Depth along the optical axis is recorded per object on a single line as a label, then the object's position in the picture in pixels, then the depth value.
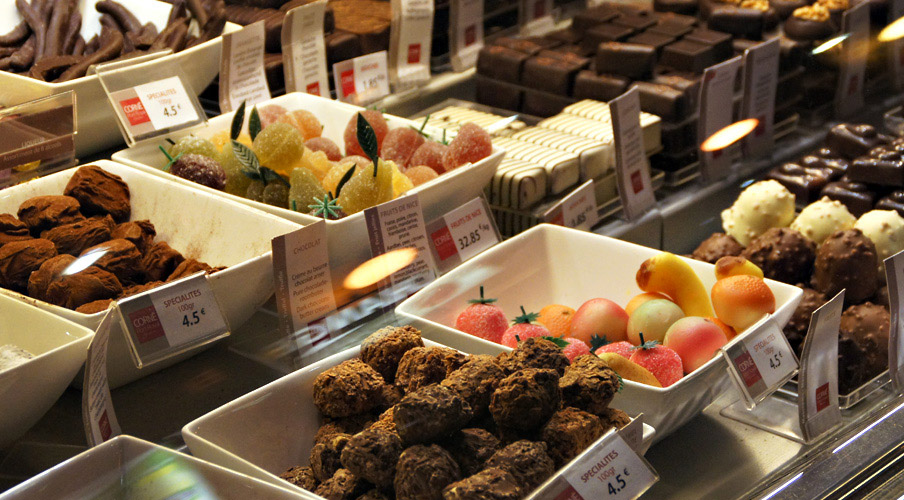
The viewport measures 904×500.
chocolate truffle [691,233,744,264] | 1.19
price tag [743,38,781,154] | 1.38
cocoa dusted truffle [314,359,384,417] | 0.91
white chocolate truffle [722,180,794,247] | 1.23
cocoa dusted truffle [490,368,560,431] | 0.86
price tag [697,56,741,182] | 1.33
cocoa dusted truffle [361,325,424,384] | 0.94
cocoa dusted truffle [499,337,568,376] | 0.89
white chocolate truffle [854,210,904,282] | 1.18
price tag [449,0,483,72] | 1.47
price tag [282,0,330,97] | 1.29
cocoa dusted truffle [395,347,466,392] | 0.91
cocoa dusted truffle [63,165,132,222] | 1.06
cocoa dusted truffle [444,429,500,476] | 0.86
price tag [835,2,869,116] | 1.48
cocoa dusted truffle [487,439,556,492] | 0.84
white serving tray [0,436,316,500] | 0.86
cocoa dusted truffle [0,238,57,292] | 0.98
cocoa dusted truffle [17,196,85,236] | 1.02
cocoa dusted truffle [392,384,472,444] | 0.85
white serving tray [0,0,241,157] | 1.17
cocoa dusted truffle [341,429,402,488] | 0.85
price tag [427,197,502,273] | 1.09
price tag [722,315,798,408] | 0.95
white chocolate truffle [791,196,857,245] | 1.20
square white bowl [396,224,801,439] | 1.04
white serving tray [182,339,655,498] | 0.90
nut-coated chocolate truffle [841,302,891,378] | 1.07
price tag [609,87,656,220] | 1.23
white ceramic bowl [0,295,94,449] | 0.88
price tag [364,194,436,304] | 1.04
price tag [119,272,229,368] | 0.90
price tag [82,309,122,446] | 0.88
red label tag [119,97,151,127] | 1.14
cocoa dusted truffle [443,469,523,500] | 0.82
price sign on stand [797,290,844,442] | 0.97
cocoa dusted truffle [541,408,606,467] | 0.87
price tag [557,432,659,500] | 0.84
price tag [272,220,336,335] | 0.98
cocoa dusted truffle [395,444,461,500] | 0.84
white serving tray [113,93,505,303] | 1.05
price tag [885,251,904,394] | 1.01
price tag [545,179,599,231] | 1.18
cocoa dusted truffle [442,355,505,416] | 0.88
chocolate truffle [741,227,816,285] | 1.16
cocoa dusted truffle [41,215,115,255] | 1.01
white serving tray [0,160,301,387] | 0.98
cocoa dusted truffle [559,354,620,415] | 0.89
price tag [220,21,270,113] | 1.24
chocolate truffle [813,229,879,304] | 1.12
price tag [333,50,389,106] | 1.33
